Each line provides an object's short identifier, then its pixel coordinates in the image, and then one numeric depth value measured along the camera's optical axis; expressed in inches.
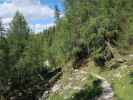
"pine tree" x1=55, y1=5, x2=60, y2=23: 1563.9
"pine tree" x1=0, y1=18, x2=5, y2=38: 578.9
